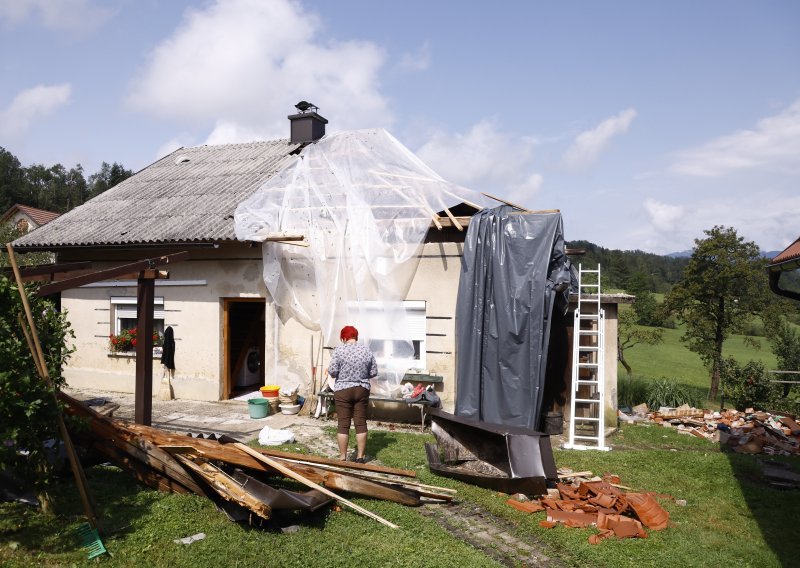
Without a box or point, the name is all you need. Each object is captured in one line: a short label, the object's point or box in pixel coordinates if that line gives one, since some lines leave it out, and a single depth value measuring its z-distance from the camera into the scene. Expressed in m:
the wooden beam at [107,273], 5.17
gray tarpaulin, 8.38
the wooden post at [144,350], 7.14
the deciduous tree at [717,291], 14.13
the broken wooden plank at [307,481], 5.04
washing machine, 12.21
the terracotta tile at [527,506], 5.49
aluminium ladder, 8.18
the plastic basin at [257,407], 9.48
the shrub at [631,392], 11.59
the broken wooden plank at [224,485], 4.61
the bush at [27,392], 4.14
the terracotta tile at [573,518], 5.17
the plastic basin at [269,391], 9.84
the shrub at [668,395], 11.41
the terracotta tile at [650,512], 5.19
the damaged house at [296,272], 8.96
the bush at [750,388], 12.01
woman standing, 6.60
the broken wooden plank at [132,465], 5.52
